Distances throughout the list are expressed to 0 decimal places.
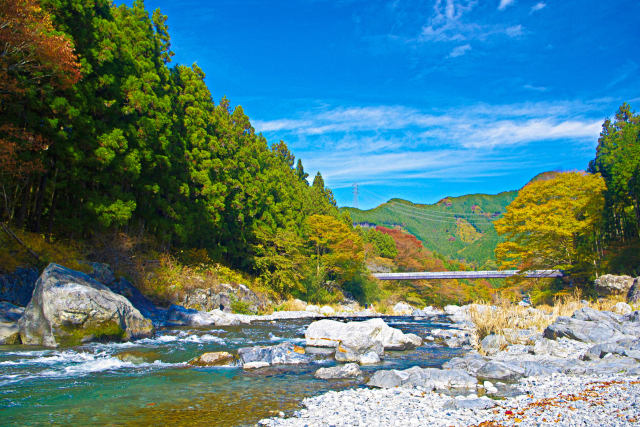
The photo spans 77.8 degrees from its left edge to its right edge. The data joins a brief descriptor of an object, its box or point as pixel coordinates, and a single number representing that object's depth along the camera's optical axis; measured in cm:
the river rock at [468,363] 763
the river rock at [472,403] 530
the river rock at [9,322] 907
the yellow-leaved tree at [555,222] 2470
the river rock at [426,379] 655
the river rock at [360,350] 919
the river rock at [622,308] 1562
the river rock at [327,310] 2649
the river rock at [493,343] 983
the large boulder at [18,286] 1112
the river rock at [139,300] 1492
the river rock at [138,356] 823
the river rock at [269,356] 859
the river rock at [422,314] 2844
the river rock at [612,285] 2078
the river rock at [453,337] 1188
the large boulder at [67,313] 909
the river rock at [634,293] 1856
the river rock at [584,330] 1051
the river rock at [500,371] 707
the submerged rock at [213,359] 838
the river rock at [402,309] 3213
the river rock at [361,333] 1102
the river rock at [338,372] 749
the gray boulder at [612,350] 814
